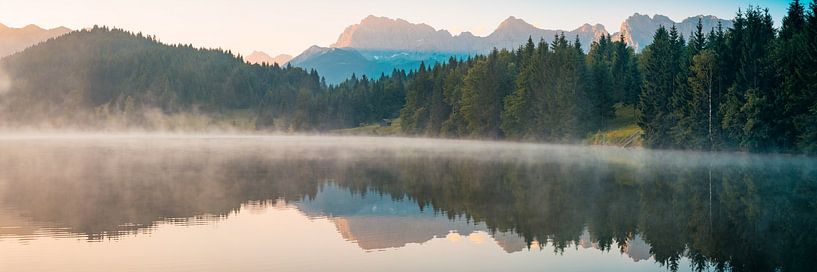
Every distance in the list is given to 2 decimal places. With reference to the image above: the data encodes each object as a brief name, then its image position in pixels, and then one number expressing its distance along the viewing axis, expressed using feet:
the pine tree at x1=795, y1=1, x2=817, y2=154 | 255.29
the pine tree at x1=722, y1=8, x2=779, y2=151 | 278.26
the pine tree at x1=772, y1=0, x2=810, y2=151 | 260.83
